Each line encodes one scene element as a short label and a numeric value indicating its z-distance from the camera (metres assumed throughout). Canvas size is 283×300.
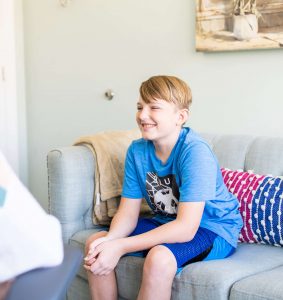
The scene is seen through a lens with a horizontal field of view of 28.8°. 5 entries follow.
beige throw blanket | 2.14
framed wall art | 2.32
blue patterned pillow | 1.90
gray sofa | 1.67
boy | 1.72
